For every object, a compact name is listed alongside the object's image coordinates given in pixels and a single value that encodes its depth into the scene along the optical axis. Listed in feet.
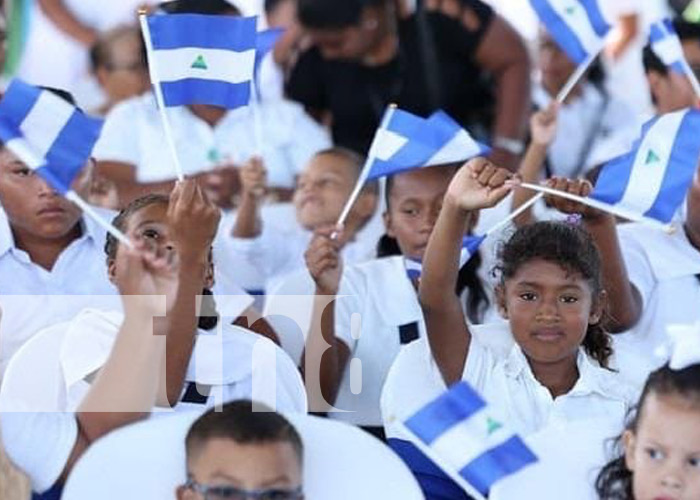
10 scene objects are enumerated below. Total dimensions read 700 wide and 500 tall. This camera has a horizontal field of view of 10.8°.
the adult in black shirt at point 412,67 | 41.57
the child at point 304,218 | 35.69
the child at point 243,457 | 21.74
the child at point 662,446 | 22.10
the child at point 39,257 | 29.50
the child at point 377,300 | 29.76
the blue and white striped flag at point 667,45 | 35.01
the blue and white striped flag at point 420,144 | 30.48
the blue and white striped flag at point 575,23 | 36.21
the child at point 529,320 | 25.58
